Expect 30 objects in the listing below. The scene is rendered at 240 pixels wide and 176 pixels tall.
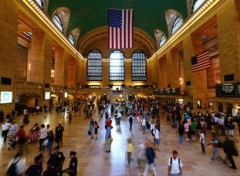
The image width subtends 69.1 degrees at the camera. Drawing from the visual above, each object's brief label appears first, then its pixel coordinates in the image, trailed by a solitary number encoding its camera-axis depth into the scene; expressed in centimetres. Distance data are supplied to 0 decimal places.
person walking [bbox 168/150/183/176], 385
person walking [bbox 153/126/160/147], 712
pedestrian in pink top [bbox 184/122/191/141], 877
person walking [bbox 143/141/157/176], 445
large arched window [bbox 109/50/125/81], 4503
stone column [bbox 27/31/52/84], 1995
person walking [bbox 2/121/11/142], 771
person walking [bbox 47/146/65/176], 391
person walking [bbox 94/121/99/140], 879
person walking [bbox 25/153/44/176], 333
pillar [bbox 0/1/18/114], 1300
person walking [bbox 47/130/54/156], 637
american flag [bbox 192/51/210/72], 1656
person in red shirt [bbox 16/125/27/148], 662
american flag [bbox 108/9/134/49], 1651
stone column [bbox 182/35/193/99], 2120
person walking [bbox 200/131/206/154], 668
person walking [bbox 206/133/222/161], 589
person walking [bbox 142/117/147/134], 1013
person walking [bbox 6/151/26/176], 341
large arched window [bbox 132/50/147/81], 4534
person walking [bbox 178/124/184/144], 789
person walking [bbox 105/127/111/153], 691
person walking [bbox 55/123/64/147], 714
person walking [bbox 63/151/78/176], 377
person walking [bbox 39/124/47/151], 686
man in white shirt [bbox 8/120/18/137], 742
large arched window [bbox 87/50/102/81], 4453
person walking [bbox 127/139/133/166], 548
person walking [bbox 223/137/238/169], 531
